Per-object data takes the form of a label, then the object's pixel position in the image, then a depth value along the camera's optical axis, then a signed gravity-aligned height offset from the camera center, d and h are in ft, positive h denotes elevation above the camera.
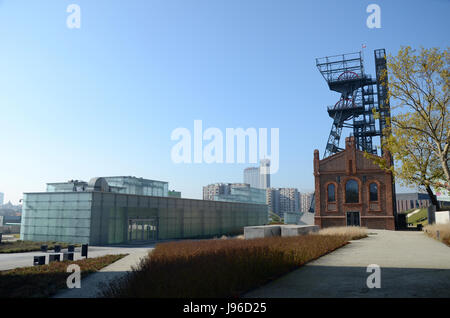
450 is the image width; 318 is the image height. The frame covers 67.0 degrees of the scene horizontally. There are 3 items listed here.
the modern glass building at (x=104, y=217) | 105.91 -4.32
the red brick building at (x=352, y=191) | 139.64 +5.73
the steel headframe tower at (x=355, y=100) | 172.14 +53.32
